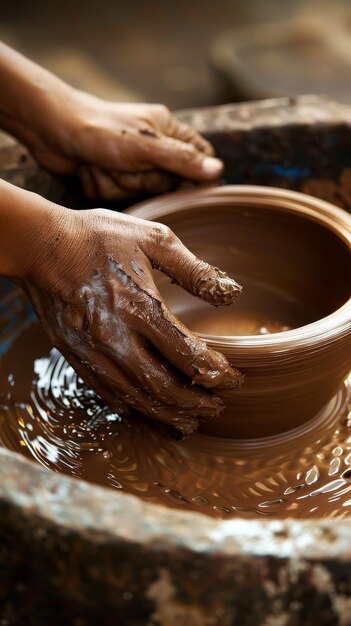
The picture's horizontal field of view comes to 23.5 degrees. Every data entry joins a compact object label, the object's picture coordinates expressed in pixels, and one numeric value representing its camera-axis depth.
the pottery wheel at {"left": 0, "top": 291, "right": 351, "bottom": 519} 1.45
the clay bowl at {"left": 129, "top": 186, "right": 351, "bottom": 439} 1.56
